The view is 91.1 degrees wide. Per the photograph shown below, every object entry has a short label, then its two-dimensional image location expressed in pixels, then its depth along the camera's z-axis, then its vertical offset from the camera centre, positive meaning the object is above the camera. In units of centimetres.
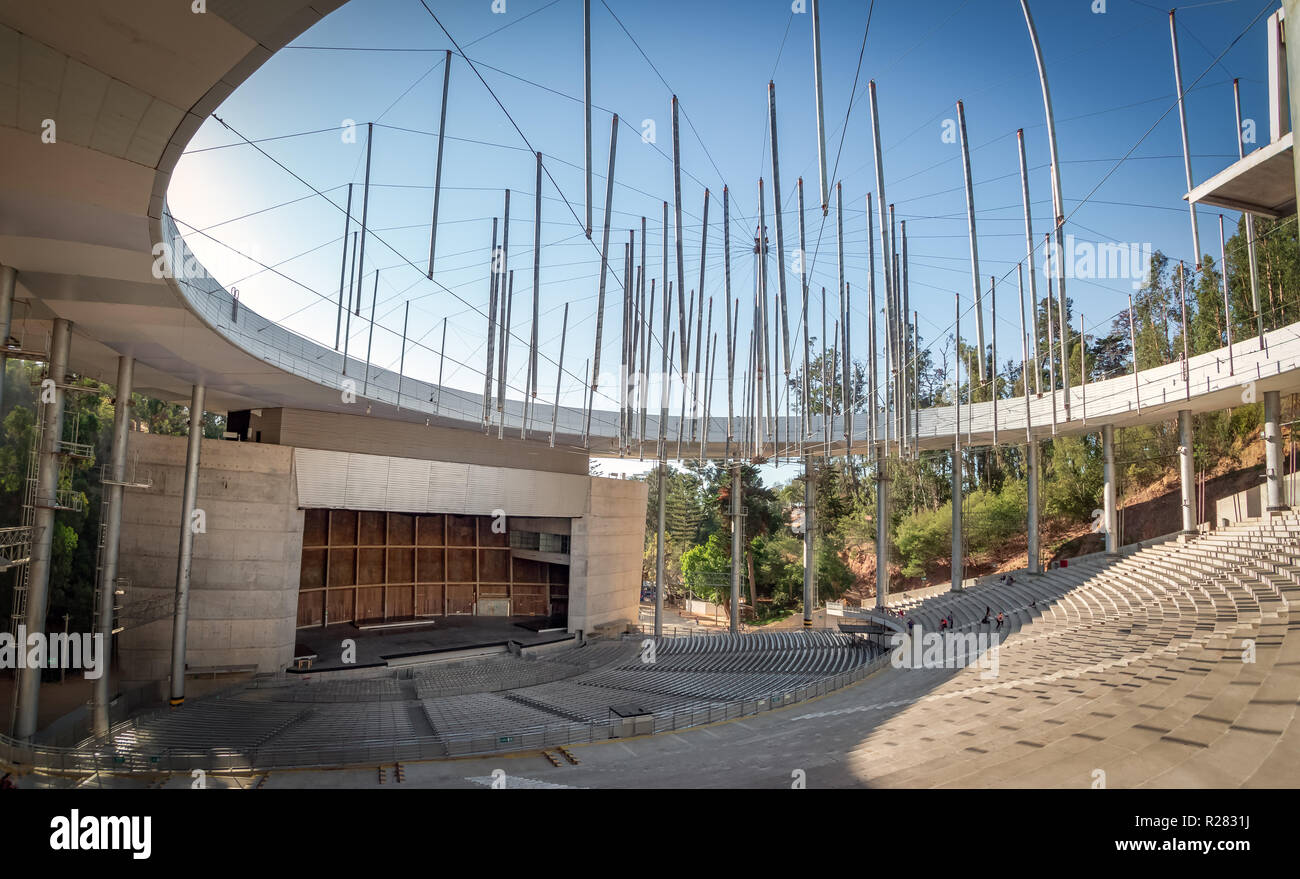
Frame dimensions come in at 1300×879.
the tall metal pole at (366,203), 1669 +860
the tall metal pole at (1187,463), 2730 +239
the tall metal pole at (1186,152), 1553 +936
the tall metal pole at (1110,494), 2930 +110
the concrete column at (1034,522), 3117 -23
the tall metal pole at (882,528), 3325 -55
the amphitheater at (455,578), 745 -205
